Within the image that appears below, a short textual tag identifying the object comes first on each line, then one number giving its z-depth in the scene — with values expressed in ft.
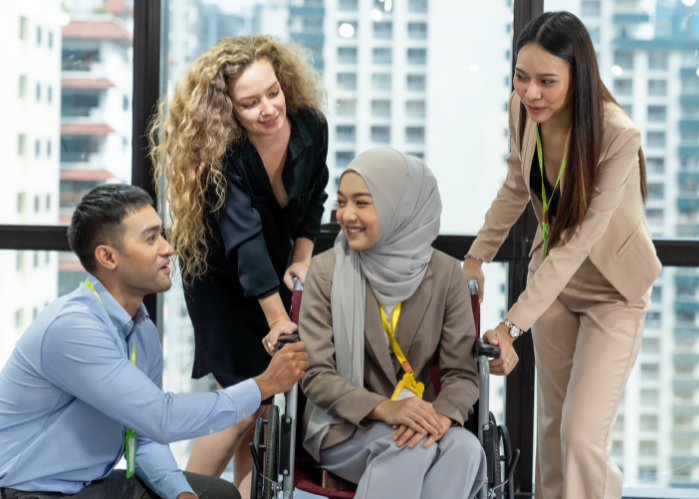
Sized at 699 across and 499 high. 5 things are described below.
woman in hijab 6.13
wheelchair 6.00
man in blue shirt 5.38
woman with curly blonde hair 7.07
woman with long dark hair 6.19
